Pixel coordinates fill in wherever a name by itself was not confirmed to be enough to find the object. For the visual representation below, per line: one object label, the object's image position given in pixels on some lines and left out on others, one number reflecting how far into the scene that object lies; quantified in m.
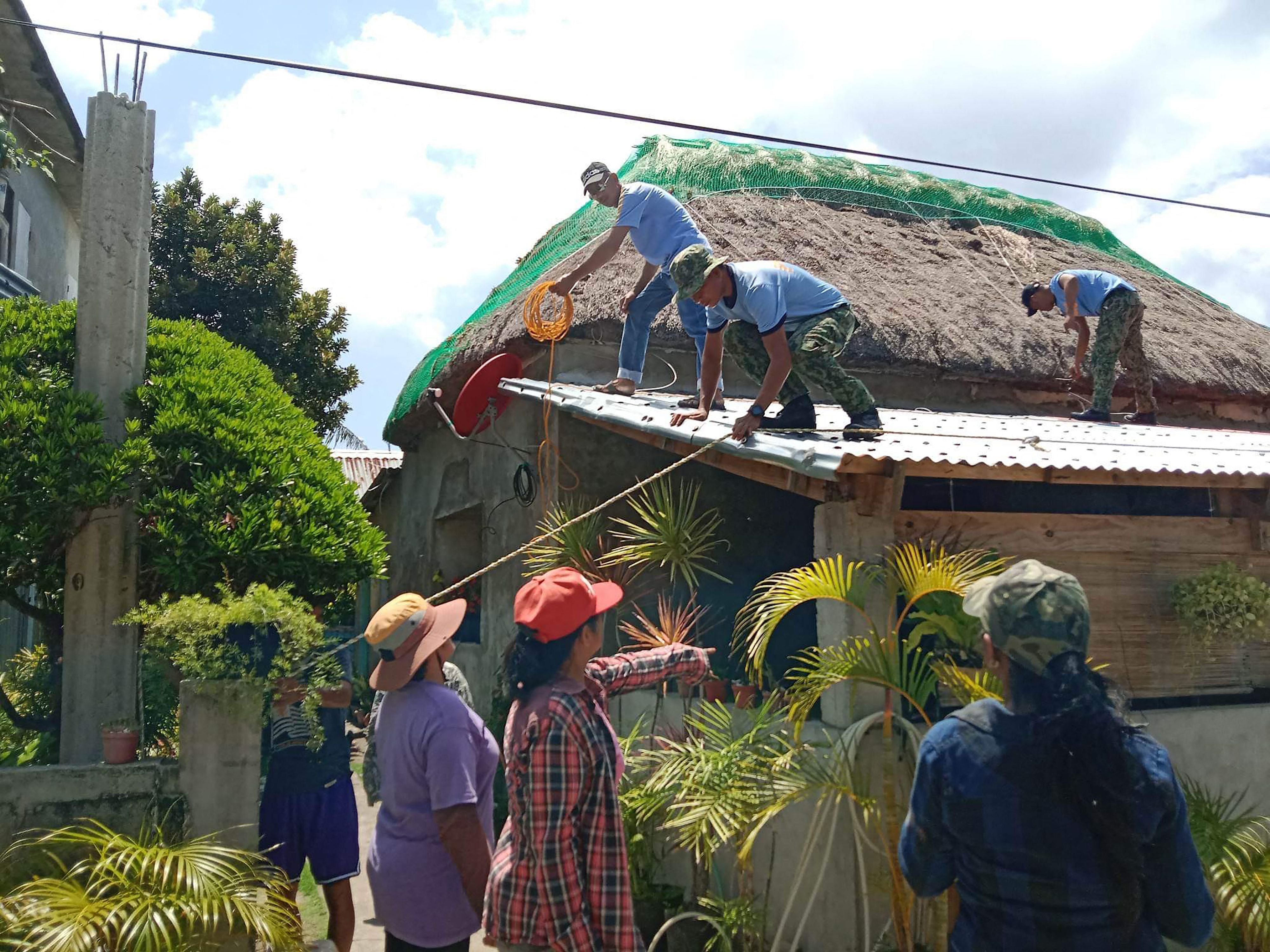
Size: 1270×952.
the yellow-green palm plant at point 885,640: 3.54
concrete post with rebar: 5.09
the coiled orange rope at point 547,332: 6.79
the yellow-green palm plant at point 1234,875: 3.64
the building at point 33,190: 10.00
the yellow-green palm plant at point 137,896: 3.30
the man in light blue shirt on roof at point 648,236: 6.27
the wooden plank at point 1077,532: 4.40
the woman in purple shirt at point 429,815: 2.75
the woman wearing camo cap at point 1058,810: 1.77
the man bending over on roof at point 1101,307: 6.95
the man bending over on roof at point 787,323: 4.71
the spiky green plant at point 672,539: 5.24
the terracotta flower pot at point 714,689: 4.97
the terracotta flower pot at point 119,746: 4.24
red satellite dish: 7.33
